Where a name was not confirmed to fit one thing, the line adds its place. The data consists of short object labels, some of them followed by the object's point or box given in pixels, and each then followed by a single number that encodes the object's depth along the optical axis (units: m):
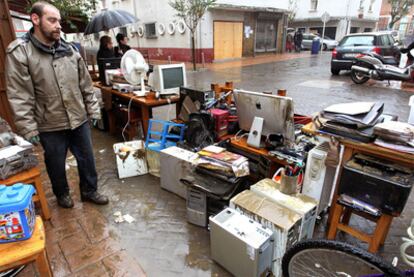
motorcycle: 6.97
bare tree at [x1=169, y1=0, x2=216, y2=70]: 9.66
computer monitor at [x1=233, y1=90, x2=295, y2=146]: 2.11
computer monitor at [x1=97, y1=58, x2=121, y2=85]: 4.31
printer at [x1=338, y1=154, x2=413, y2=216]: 1.58
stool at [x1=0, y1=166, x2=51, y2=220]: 2.18
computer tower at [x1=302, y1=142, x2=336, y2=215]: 2.01
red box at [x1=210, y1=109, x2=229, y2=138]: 2.78
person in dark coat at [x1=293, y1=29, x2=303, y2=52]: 18.53
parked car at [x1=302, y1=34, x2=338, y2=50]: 19.09
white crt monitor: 3.49
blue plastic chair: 3.13
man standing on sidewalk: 1.95
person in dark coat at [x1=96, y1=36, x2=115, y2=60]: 5.50
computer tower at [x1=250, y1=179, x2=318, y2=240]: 1.79
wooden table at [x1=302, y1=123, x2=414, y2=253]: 1.63
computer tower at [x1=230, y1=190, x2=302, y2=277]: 1.70
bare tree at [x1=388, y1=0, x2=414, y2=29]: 20.66
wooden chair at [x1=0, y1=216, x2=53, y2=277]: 1.29
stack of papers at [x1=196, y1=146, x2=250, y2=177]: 2.12
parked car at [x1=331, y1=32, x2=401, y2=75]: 7.98
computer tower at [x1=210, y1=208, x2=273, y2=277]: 1.63
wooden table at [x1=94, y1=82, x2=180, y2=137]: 3.38
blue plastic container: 1.33
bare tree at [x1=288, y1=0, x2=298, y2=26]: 21.96
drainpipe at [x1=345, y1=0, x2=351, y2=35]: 21.24
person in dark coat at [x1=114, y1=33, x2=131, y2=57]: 6.13
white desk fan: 3.68
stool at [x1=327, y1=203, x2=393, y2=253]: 1.77
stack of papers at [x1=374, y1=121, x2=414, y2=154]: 1.59
